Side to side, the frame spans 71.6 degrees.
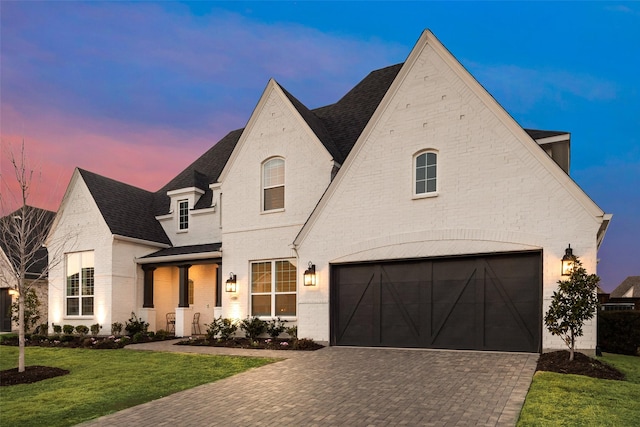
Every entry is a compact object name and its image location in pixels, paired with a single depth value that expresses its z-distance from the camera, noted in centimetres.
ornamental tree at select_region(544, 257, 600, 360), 975
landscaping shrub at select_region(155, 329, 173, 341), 1850
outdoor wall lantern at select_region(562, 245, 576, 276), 1052
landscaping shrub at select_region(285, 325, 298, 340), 1517
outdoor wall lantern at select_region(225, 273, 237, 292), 1706
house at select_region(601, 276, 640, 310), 4542
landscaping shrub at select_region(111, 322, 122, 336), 1903
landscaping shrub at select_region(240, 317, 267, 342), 1592
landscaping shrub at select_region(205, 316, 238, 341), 1631
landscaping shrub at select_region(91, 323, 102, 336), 1916
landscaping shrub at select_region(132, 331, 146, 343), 1743
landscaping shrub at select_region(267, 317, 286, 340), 1568
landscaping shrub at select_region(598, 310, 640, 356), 1336
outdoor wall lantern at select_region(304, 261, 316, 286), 1428
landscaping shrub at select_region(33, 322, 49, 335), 2077
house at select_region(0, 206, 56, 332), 2417
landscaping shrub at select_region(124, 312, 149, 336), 1931
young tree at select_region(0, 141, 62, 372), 1129
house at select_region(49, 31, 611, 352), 1144
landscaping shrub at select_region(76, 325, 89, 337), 1936
